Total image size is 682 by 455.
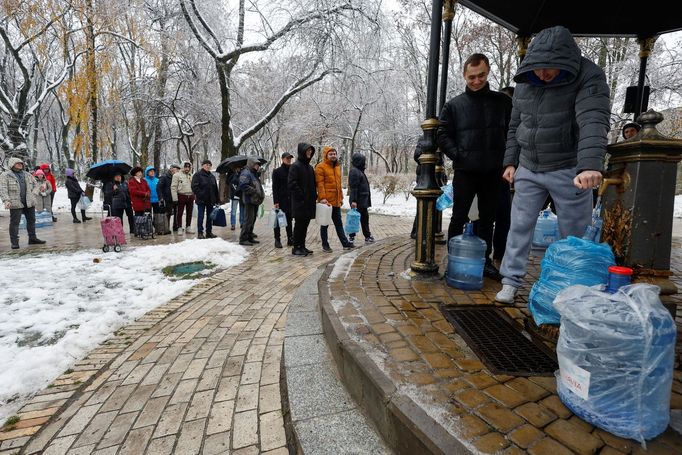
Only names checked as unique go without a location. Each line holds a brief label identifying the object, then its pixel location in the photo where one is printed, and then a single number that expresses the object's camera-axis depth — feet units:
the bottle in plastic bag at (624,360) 4.62
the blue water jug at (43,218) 30.48
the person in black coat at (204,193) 28.89
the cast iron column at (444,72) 12.59
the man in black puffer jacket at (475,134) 11.57
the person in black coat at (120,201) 31.63
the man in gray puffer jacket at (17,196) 25.34
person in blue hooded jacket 32.30
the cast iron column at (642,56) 18.58
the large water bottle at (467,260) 10.91
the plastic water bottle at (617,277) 5.52
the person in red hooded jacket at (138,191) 29.78
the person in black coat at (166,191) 31.89
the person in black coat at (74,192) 39.58
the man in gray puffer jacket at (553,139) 7.94
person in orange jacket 22.24
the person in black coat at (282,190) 24.54
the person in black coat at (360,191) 25.46
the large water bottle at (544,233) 17.37
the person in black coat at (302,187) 20.84
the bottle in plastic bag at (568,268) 7.27
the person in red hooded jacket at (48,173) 36.83
